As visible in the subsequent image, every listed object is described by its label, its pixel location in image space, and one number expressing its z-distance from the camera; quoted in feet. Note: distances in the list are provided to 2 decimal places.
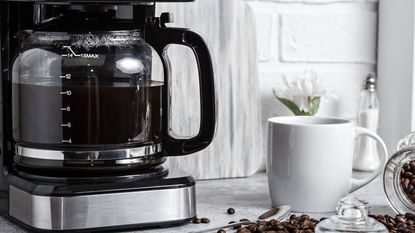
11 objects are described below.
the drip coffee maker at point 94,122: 3.24
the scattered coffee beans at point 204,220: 3.42
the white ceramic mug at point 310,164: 3.55
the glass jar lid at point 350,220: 3.12
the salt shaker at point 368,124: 4.39
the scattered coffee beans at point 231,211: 3.56
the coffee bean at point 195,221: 3.41
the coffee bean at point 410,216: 3.44
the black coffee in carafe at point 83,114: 3.27
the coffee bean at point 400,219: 3.37
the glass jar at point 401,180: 3.56
